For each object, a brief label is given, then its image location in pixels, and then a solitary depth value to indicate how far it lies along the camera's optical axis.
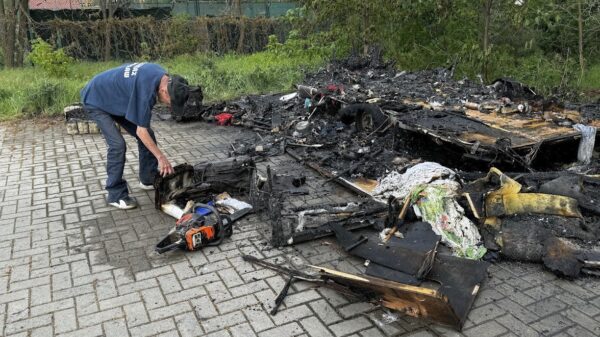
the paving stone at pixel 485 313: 3.39
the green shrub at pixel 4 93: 10.52
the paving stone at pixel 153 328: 3.29
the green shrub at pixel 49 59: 11.91
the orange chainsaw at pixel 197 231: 4.29
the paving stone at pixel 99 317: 3.42
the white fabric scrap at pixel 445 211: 4.19
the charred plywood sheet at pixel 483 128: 5.59
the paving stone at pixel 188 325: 3.29
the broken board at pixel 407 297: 3.09
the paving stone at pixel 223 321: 3.35
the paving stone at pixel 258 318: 3.35
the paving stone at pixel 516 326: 3.24
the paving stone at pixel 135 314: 3.41
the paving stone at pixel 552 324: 3.26
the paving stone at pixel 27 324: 3.37
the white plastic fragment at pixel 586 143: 5.82
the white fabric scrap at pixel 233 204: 5.10
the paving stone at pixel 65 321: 3.36
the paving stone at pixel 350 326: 3.28
